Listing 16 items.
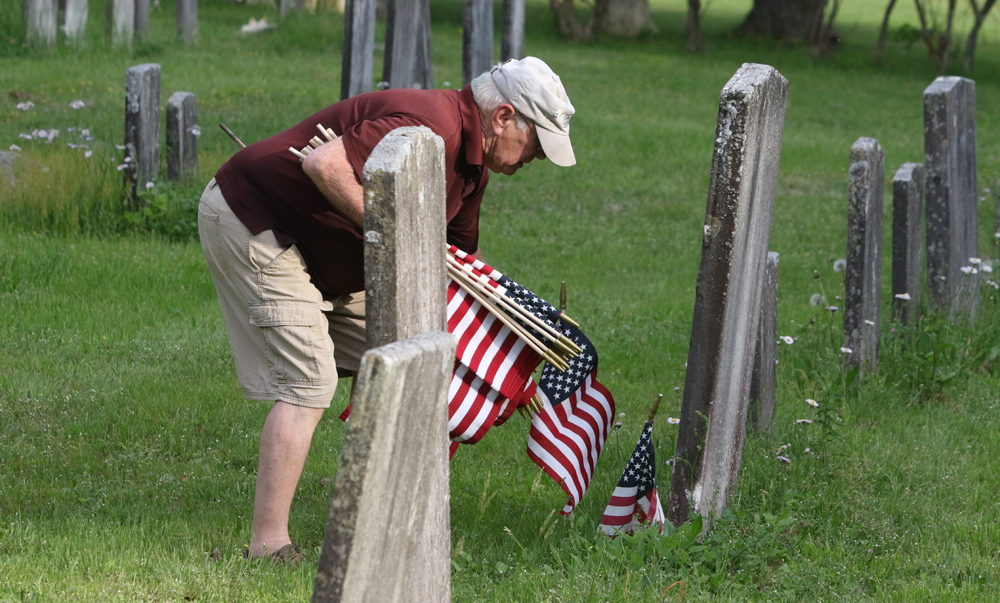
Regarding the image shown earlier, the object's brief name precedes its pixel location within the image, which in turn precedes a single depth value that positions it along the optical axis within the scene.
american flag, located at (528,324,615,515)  7.75
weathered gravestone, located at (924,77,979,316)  12.71
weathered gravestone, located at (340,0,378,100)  21.50
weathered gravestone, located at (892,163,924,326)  12.14
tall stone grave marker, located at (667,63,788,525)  6.92
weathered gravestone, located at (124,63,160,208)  16.25
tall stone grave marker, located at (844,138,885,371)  11.05
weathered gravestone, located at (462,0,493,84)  22.72
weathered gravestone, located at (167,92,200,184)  16.64
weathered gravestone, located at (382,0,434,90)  21.59
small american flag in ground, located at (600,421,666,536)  7.48
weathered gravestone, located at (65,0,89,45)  31.22
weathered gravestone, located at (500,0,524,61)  23.66
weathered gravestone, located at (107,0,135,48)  31.91
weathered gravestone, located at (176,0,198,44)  35.34
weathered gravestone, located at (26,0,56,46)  29.89
